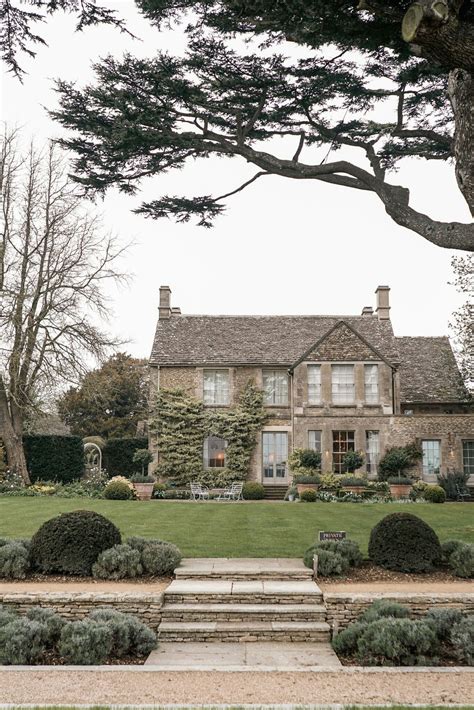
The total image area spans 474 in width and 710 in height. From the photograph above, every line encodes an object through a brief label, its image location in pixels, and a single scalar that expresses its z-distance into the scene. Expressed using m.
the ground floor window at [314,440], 30.55
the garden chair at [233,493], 28.05
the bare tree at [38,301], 27.39
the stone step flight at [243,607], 9.91
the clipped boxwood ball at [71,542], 11.53
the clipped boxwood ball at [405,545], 11.80
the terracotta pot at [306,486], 26.66
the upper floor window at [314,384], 30.97
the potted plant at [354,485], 26.41
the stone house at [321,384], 30.08
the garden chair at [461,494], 27.17
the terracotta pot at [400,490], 26.19
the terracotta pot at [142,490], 25.61
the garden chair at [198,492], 28.17
